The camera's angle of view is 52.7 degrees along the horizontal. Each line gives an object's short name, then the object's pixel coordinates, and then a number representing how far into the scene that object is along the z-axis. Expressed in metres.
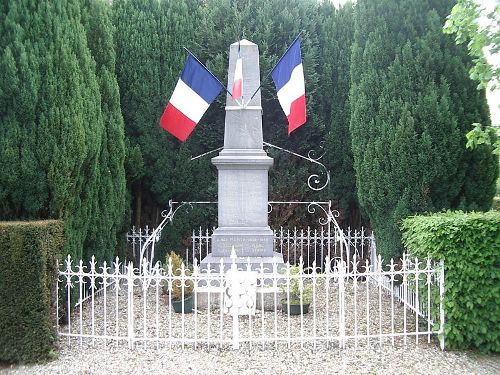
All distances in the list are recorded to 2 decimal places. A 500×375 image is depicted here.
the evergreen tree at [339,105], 10.59
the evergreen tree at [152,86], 10.22
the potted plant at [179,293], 7.20
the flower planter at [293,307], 6.85
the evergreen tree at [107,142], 8.02
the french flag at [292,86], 7.41
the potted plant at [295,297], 6.86
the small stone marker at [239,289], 5.84
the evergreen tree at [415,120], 7.39
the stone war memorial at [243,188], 7.93
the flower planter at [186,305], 7.17
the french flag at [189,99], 7.97
